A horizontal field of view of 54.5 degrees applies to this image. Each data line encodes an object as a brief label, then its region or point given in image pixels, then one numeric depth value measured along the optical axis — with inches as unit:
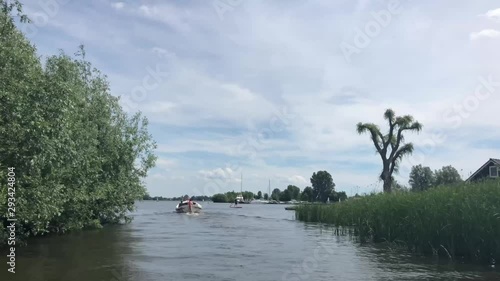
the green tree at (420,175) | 3395.2
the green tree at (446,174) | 2696.4
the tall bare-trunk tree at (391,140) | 2233.0
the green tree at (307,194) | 5240.2
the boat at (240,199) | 6014.3
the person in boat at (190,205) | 2691.9
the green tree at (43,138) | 623.5
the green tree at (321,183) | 5344.5
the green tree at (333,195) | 4679.6
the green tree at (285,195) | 6994.1
